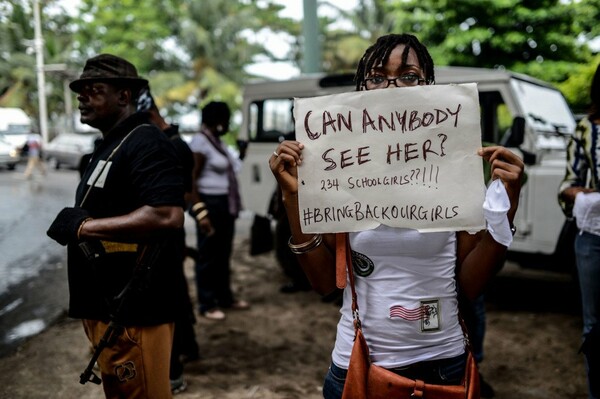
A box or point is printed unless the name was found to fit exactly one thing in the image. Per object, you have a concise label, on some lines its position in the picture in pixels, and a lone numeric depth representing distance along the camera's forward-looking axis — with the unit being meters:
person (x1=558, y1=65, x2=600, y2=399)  2.64
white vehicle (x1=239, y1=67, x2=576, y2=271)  4.89
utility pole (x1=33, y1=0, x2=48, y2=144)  7.08
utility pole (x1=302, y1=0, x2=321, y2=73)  7.18
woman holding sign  1.64
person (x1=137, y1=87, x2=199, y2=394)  3.52
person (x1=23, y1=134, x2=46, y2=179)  16.23
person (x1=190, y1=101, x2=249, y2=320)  4.93
